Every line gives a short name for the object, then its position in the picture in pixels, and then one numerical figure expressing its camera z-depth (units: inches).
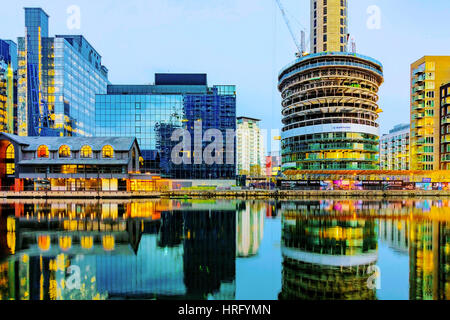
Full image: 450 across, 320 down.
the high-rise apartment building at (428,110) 4677.7
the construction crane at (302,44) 5960.6
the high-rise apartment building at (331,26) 4923.7
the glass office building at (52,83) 4965.6
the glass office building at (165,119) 4301.2
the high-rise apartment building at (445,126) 4448.8
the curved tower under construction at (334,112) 4279.0
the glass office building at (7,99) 6589.6
